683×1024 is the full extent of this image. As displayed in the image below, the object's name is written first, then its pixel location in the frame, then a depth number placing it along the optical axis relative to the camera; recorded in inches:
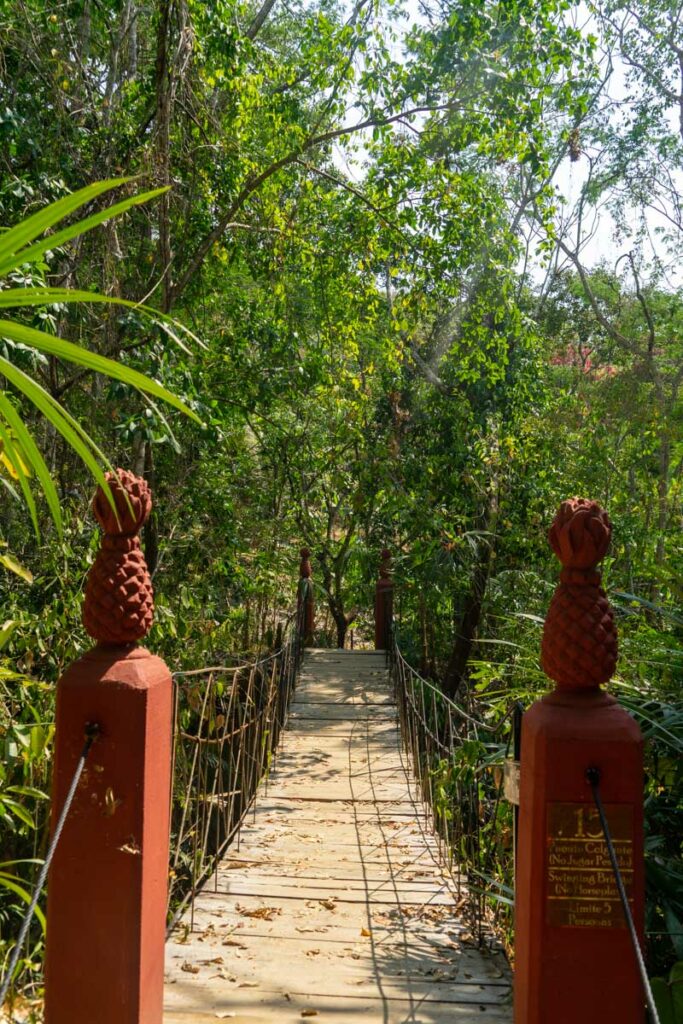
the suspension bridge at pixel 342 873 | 96.6
